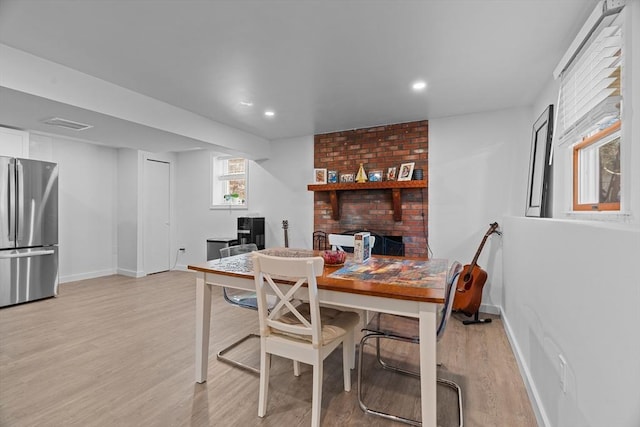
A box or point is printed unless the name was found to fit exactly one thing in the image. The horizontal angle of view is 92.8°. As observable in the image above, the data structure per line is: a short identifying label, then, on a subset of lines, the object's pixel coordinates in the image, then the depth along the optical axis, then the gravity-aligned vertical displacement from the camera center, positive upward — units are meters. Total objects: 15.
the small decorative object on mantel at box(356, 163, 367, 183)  4.24 +0.47
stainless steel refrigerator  3.75 -0.32
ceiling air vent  3.02 +0.85
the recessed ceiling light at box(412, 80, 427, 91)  2.82 +1.19
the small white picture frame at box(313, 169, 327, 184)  4.51 +0.49
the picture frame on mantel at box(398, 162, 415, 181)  3.94 +0.50
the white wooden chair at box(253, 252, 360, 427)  1.61 -0.69
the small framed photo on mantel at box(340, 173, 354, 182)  4.42 +0.47
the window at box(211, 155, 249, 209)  5.56 +0.48
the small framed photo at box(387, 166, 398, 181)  4.09 +0.48
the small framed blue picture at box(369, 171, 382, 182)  4.18 +0.46
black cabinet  4.88 -0.36
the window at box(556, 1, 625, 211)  1.51 +0.54
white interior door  5.61 -0.19
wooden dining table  1.48 -0.43
